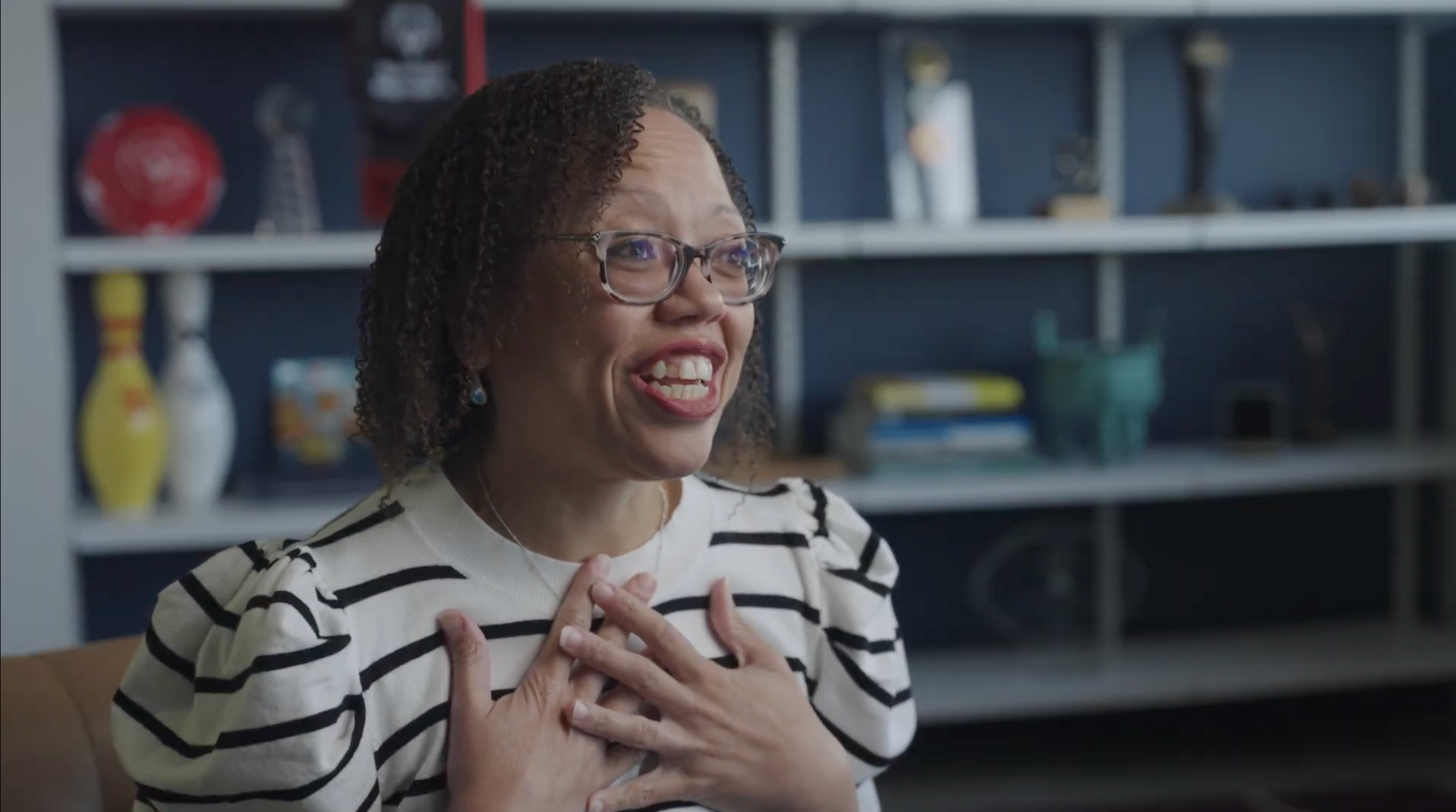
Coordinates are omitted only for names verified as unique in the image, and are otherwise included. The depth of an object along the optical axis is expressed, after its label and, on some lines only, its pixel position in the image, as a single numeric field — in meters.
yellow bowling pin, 2.49
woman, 0.95
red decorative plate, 2.54
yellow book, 2.82
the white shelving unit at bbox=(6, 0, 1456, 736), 2.49
